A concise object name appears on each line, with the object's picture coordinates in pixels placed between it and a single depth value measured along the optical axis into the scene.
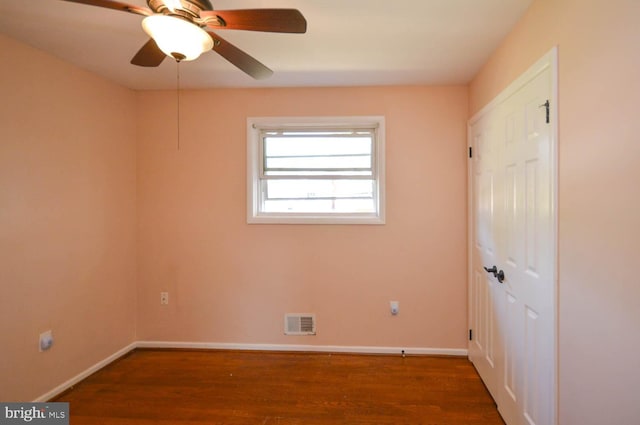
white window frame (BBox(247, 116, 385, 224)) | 2.66
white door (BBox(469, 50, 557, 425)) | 1.39
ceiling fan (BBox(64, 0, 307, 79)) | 1.13
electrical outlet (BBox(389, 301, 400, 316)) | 2.65
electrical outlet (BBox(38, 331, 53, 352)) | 2.02
